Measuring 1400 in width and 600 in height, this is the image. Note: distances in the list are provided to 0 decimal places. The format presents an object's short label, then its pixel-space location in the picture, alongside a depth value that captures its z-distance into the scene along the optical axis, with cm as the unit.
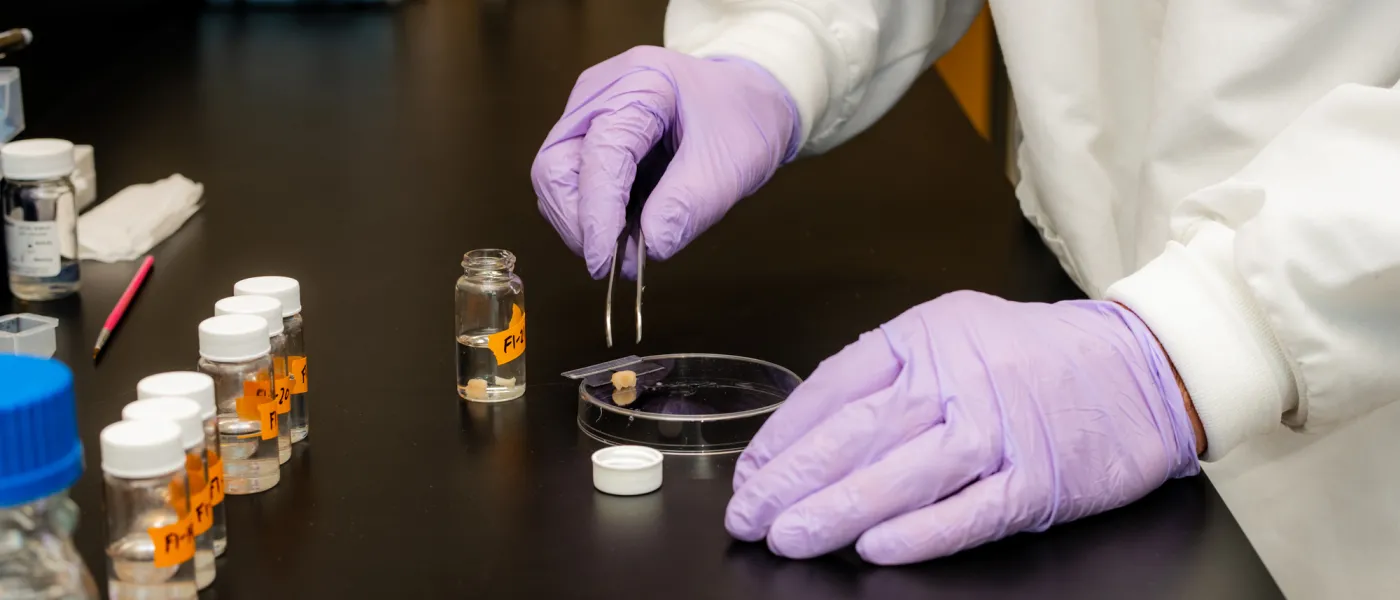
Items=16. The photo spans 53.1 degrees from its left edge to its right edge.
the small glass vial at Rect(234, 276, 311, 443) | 114
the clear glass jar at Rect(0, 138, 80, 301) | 146
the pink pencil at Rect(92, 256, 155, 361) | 136
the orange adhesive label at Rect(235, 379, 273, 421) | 104
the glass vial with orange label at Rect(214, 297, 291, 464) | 108
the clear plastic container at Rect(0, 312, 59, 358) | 130
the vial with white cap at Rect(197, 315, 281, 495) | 102
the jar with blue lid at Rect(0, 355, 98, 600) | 74
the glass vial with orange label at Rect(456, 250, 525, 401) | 124
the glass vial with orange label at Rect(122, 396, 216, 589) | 86
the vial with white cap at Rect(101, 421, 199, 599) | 80
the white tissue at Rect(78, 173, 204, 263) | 162
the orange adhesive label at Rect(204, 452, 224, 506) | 92
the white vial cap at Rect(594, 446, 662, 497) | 107
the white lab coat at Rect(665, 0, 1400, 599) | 103
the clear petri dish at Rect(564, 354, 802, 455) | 116
